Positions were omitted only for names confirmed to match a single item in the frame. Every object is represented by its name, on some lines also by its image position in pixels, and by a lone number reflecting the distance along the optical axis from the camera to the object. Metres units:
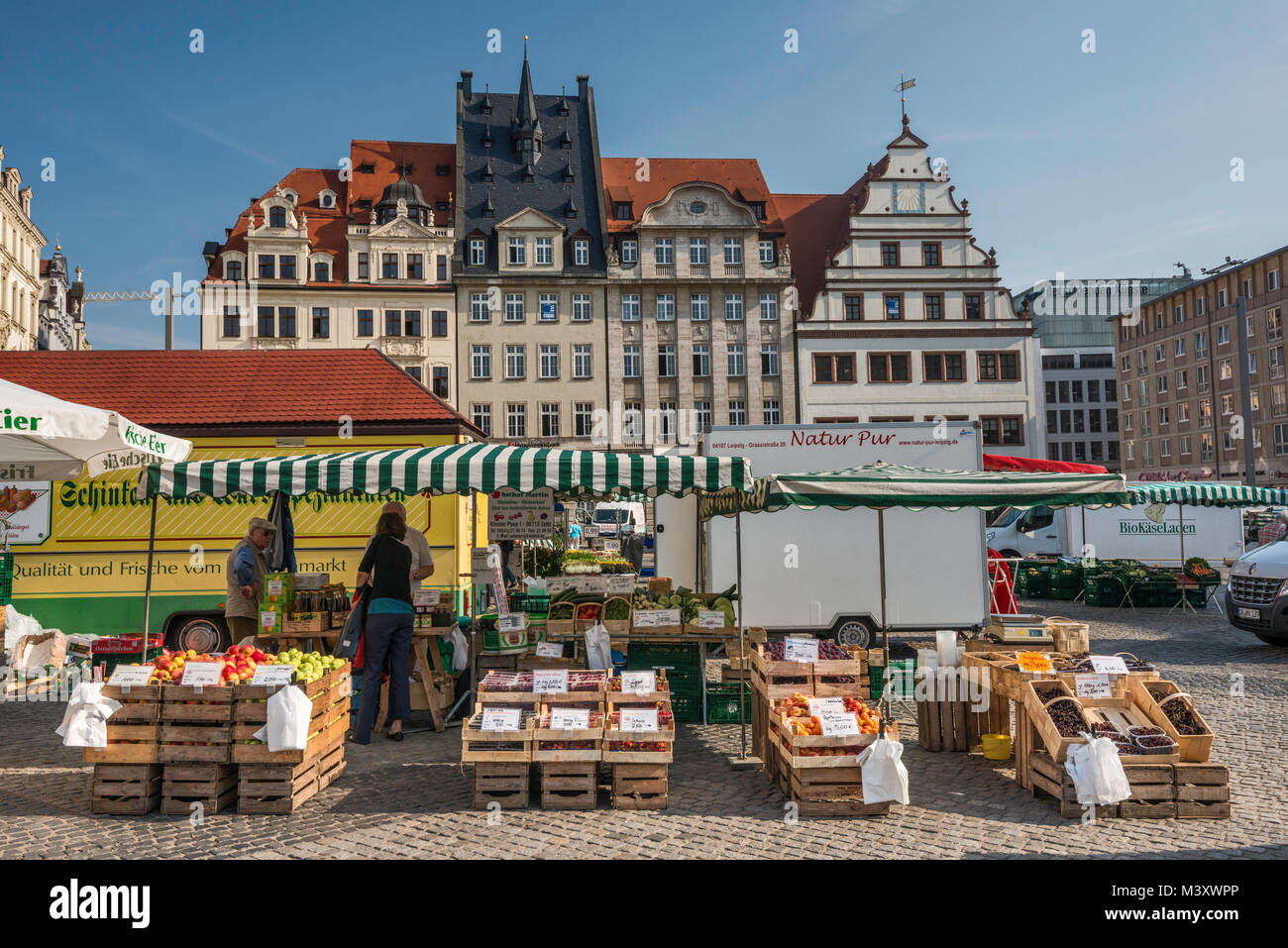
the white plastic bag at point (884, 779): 6.23
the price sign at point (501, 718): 6.68
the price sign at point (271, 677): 6.61
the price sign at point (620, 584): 9.66
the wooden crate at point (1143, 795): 6.22
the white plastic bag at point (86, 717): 6.42
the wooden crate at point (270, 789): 6.45
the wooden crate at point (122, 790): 6.49
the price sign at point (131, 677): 6.65
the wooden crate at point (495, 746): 6.55
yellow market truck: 12.30
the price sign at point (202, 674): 6.64
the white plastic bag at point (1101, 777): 6.09
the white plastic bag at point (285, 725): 6.43
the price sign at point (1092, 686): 7.00
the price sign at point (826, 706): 6.74
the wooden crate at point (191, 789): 6.50
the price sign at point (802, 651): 7.77
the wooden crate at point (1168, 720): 6.35
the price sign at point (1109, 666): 7.30
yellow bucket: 7.71
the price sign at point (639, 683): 7.26
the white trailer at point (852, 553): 12.77
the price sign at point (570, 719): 6.69
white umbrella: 6.78
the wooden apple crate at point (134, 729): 6.53
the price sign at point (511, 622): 9.17
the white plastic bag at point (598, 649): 8.76
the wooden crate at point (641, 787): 6.52
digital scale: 8.76
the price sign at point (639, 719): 6.72
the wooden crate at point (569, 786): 6.54
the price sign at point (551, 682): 7.19
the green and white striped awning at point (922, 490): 8.62
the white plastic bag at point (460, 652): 9.50
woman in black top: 8.34
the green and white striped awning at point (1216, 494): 17.92
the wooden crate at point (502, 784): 6.52
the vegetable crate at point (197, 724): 6.55
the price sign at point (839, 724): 6.50
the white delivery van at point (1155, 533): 24.11
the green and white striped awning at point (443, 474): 8.44
